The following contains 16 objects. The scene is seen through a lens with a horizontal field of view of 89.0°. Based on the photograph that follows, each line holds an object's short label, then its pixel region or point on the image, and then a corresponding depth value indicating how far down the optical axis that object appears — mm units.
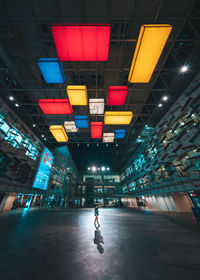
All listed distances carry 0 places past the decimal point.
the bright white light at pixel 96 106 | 9336
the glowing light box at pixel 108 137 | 13758
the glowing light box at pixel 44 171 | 21484
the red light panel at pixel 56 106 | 9305
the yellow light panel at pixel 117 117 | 10375
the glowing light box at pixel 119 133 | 14125
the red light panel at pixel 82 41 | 5766
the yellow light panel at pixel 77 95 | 8352
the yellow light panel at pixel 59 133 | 12764
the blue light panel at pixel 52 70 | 6934
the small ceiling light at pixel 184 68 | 9260
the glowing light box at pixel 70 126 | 12172
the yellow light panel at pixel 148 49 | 5262
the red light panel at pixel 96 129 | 12352
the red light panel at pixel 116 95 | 8688
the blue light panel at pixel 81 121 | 11922
